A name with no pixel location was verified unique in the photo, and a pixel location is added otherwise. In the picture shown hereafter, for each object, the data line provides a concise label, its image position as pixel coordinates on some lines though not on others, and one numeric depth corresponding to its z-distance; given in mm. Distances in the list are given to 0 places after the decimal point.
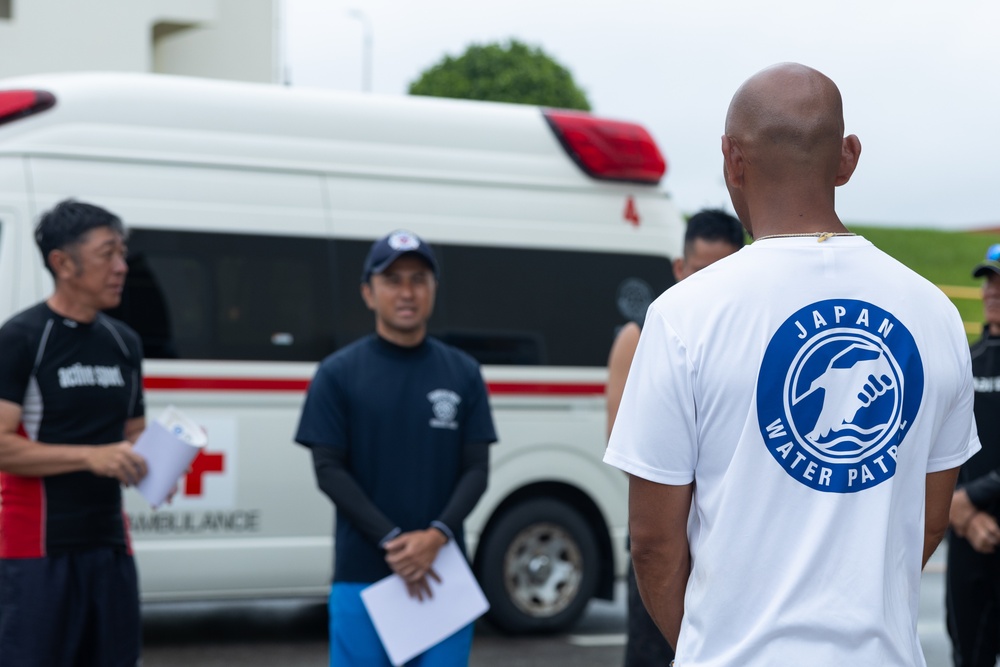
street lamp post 41450
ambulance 6785
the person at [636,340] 3996
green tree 44469
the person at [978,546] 4730
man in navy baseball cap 3732
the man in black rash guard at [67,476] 3576
